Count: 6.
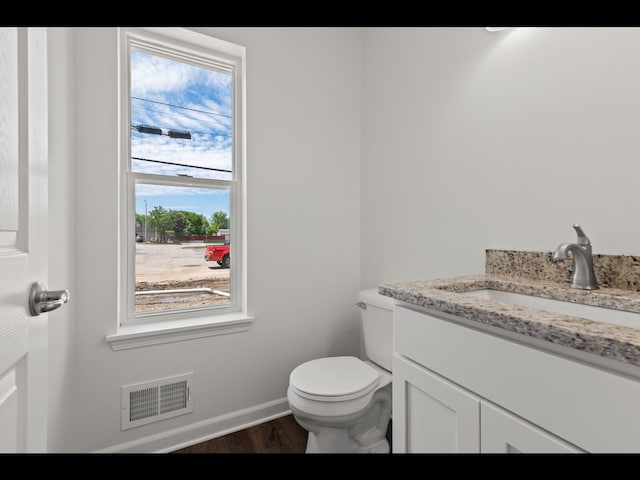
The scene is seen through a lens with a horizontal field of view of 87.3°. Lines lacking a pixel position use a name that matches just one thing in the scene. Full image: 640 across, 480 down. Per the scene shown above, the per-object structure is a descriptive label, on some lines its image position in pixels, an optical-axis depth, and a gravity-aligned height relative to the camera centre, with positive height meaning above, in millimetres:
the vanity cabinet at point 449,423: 681 -433
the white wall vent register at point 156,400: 1547 -788
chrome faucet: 1034 -73
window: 1691 +316
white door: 525 +4
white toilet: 1386 -670
